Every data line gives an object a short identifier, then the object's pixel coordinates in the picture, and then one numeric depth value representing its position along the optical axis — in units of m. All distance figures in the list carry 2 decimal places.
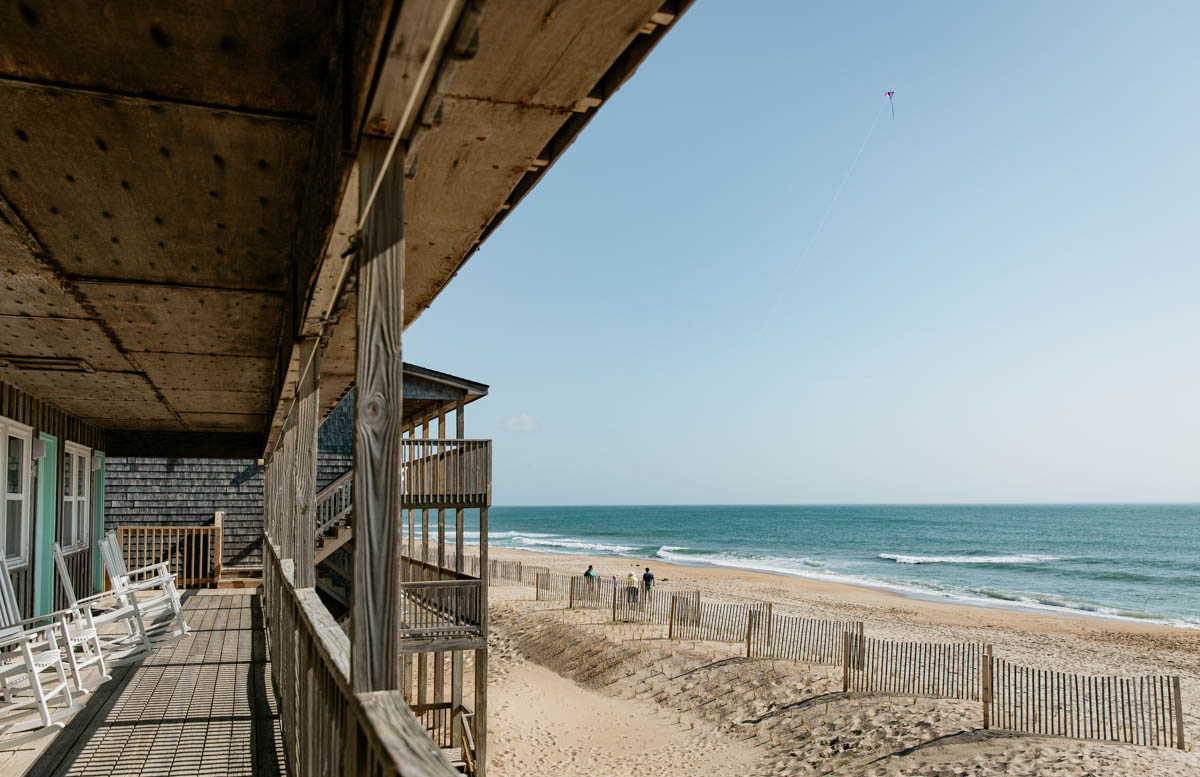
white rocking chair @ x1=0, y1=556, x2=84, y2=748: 4.32
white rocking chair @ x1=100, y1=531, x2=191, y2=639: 7.17
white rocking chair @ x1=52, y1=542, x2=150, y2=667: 5.86
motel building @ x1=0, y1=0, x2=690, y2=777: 1.46
